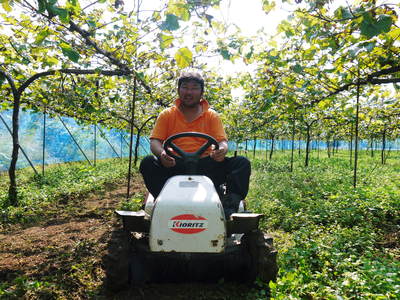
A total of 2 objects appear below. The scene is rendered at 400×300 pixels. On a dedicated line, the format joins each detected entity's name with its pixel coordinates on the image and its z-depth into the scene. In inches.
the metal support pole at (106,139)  673.6
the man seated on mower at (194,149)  104.3
